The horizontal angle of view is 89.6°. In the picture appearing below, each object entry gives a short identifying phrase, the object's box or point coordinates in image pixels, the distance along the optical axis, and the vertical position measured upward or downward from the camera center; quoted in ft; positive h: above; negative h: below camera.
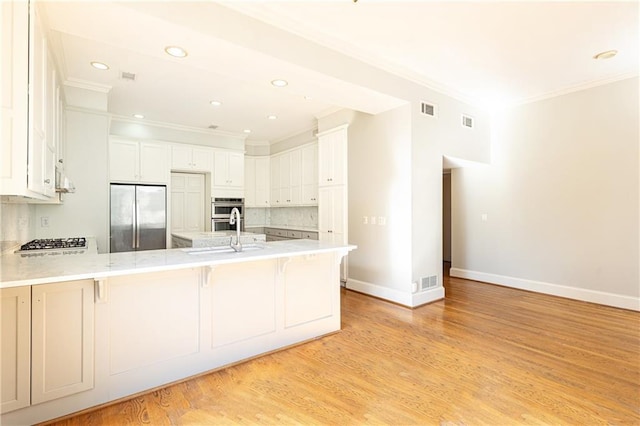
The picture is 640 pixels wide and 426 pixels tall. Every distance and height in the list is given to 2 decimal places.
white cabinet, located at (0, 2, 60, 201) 5.39 +2.06
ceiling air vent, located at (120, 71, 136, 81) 11.91 +5.29
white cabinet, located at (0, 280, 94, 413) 5.83 -2.40
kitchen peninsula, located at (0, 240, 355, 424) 5.98 -2.34
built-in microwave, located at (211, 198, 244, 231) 20.44 +0.31
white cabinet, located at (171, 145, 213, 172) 18.93 +3.51
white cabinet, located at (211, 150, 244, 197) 20.47 +2.73
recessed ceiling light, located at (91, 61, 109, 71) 11.04 +5.25
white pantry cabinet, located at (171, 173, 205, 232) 20.08 +0.88
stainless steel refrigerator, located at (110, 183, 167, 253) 16.70 -0.05
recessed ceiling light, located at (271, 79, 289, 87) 10.39 +4.34
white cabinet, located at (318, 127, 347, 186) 16.26 +3.05
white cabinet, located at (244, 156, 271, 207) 23.22 +2.54
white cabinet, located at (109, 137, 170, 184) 17.01 +3.01
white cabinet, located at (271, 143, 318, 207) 19.60 +2.51
